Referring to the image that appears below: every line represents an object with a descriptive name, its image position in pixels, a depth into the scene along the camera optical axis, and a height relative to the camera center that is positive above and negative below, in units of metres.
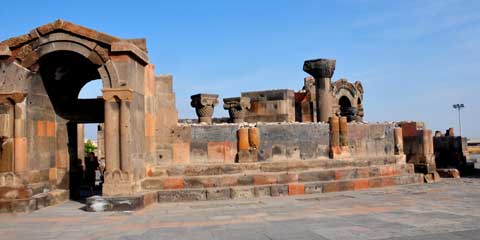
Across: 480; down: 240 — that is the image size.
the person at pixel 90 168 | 13.74 -0.64
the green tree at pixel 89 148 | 34.34 -0.03
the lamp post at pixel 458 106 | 54.30 +3.90
